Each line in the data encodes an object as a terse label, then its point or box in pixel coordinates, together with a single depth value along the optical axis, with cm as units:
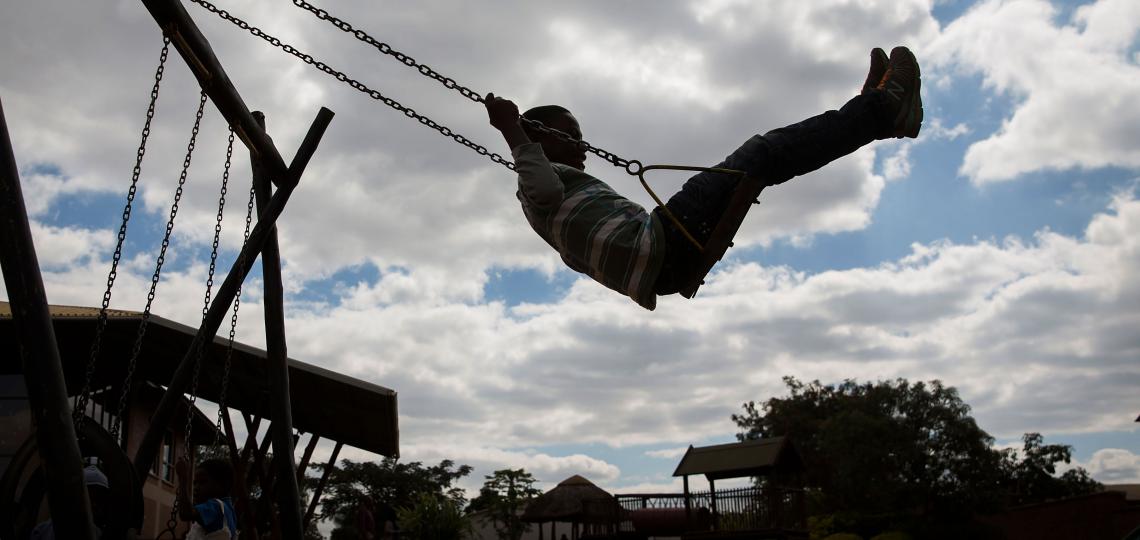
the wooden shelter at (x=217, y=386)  1148
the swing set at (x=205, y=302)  360
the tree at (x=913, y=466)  2894
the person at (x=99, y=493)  431
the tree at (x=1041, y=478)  3131
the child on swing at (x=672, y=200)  374
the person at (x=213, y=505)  580
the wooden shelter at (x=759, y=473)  2036
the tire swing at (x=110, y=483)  433
